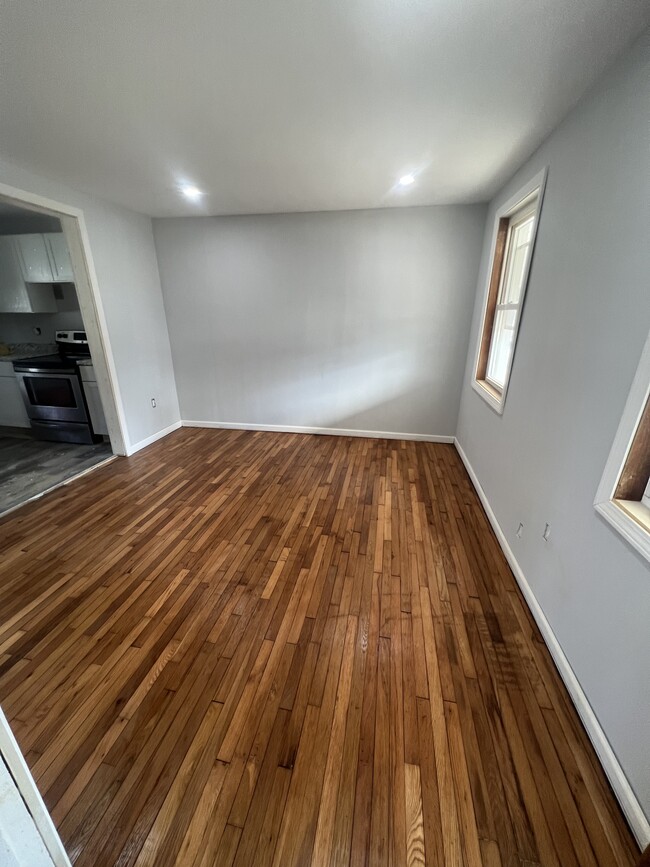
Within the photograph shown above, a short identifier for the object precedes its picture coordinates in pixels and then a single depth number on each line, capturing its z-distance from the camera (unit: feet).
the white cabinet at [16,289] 12.37
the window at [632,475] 3.77
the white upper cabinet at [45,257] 12.06
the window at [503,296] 8.35
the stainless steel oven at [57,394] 12.15
